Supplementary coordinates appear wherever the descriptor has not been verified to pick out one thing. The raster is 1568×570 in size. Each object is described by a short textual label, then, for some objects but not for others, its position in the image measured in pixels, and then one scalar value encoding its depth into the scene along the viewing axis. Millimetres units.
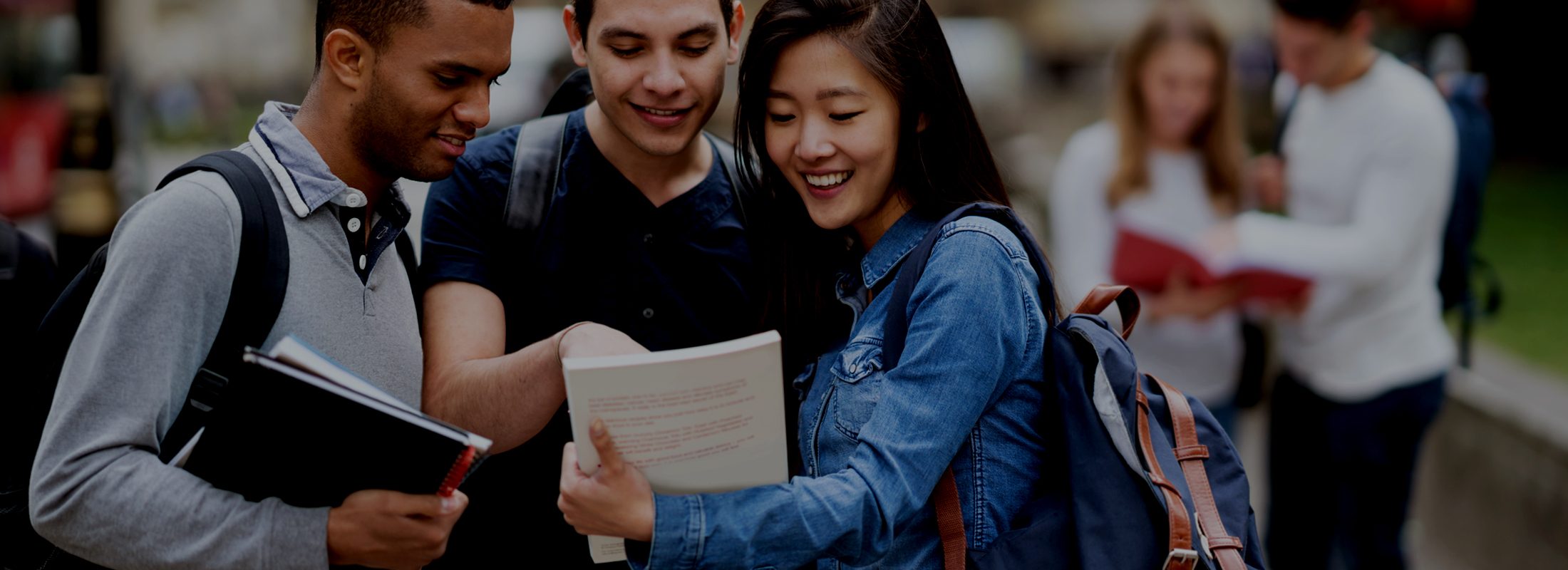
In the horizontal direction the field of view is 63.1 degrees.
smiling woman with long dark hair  1774
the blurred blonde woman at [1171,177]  4250
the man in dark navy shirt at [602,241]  2301
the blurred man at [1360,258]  3893
